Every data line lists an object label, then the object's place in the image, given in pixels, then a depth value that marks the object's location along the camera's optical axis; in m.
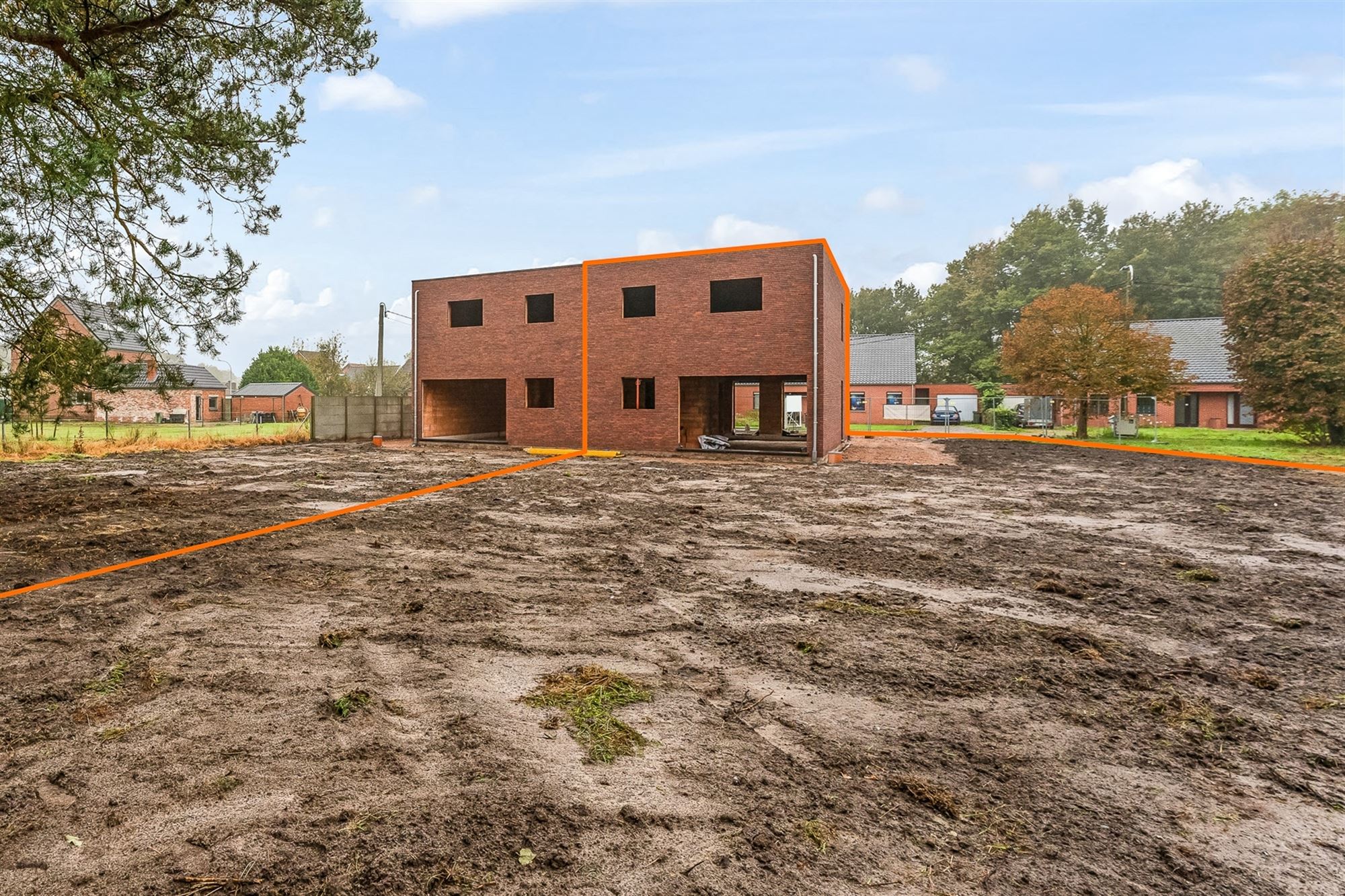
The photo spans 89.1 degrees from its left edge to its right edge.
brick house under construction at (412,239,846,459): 18.27
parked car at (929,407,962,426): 41.19
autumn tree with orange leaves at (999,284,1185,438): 23.88
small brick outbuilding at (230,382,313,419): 52.91
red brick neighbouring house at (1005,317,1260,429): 34.44
